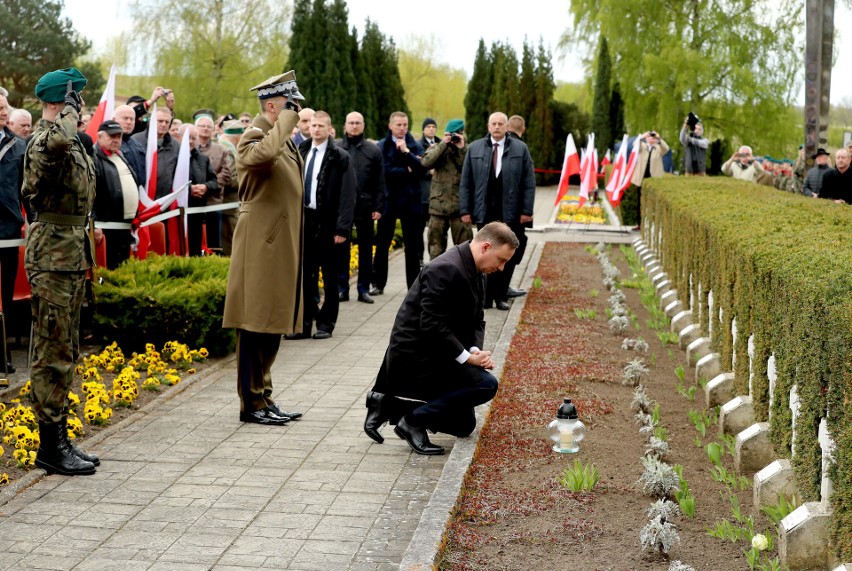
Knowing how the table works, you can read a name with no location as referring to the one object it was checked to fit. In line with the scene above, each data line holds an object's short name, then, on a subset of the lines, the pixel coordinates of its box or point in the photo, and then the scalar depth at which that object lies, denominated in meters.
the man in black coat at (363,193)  12.57
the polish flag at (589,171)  22.72
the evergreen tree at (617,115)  42.06
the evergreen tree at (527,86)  44.59
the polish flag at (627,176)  22.66
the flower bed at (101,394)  6.60
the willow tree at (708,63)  40.62
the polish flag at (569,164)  20.77
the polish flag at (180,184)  11.90
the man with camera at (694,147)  21.88
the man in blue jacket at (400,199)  13.66
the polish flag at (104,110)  10.14
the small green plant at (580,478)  6.05
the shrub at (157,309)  9.36
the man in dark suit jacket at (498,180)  12.23
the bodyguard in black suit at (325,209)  10.75
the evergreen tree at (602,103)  40.81
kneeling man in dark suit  6.65
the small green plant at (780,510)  5.47
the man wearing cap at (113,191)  9.58
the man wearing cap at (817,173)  17.81
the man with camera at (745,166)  23.02
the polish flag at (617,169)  23.30
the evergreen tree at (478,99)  46.06
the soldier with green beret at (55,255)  6.16
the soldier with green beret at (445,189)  12.87
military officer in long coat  7.33
